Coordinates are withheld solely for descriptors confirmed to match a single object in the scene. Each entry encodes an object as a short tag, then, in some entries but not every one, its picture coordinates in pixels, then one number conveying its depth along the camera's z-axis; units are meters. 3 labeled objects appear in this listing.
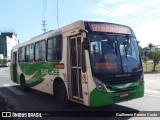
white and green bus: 4.57
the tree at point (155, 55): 17.03
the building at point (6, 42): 61.40
